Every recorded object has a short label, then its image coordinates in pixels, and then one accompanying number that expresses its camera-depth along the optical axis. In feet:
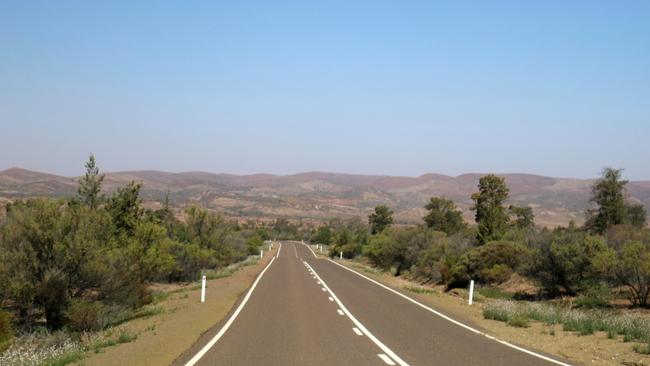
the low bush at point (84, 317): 62.59
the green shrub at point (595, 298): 76.33
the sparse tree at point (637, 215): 190.19
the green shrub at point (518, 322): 53.36
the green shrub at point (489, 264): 117.19
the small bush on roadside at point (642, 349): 38.25
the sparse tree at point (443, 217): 244.01
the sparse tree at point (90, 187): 99.14
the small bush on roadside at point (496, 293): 98.86
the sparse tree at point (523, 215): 216.00
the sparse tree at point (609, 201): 172.14
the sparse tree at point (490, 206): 152.15
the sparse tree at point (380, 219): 329.52
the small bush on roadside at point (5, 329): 52.17
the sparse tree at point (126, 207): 106.32
